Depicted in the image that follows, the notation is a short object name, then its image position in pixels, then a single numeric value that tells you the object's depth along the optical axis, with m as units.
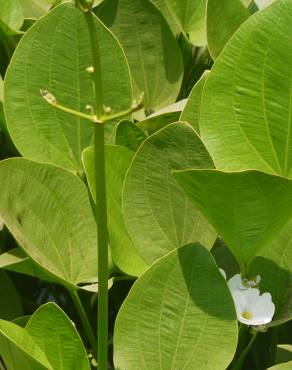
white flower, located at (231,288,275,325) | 1.00
